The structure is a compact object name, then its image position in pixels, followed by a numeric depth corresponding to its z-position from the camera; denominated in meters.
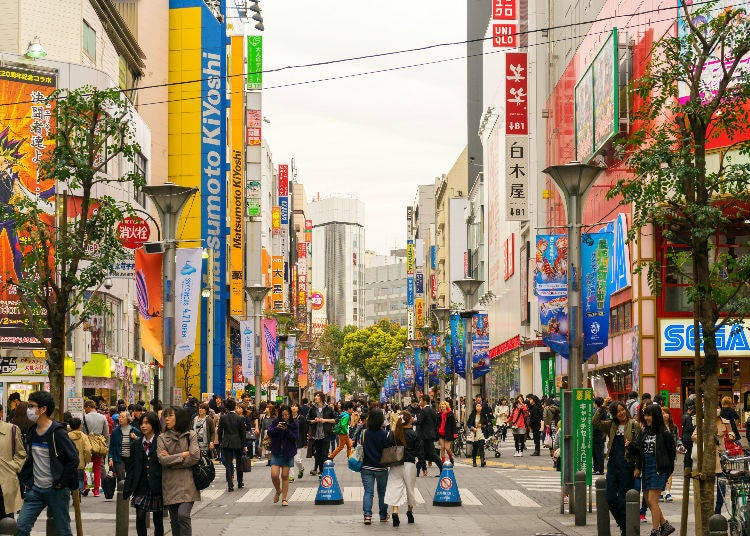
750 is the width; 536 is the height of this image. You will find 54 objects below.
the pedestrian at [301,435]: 31.66
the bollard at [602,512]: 17.19
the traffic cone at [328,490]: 23.83
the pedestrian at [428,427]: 30.83
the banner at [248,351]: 51.69
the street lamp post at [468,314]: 45.78
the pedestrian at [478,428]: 37.78
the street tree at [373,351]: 169.38
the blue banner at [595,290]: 28.77
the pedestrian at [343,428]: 35.21
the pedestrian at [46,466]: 13.66
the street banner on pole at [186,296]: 25.66
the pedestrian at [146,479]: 14.70
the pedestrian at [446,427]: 33.09
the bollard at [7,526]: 10.62
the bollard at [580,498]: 19.92
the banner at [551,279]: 30.92
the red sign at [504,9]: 74.38
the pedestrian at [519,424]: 42.97
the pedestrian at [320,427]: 32.09
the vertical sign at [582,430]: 21.41
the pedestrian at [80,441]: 21.55
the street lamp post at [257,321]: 49.60
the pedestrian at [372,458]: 20.25
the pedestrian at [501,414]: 47.06
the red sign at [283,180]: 137.38
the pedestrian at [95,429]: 24.28
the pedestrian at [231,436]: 26.94
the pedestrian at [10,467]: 13.70
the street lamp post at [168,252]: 22.92
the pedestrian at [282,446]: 24.10
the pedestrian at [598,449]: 27.91
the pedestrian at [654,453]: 17.25
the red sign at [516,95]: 66.38
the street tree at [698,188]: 14.56
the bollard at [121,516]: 16.39
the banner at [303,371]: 107.64
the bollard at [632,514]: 14.73
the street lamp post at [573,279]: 22.05
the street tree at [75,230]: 20.61
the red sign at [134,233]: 27.88
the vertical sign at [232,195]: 79.50
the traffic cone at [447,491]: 23.67
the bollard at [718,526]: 11.63
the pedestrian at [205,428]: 28.08
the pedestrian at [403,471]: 20.48
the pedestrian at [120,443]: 23.55
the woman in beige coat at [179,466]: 14.40
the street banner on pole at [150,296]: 24.06
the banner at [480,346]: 52.66
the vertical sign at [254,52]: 86.50
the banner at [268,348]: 55.15
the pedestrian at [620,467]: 17.41
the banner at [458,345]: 50.34
